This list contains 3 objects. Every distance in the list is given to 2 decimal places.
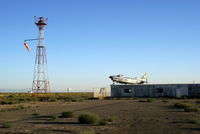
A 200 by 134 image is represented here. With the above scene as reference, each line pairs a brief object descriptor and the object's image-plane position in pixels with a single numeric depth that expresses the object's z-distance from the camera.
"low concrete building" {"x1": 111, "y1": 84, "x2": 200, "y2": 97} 53.91
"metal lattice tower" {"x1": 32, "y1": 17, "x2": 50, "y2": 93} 58.81
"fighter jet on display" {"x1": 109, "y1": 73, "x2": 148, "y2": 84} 62.69
